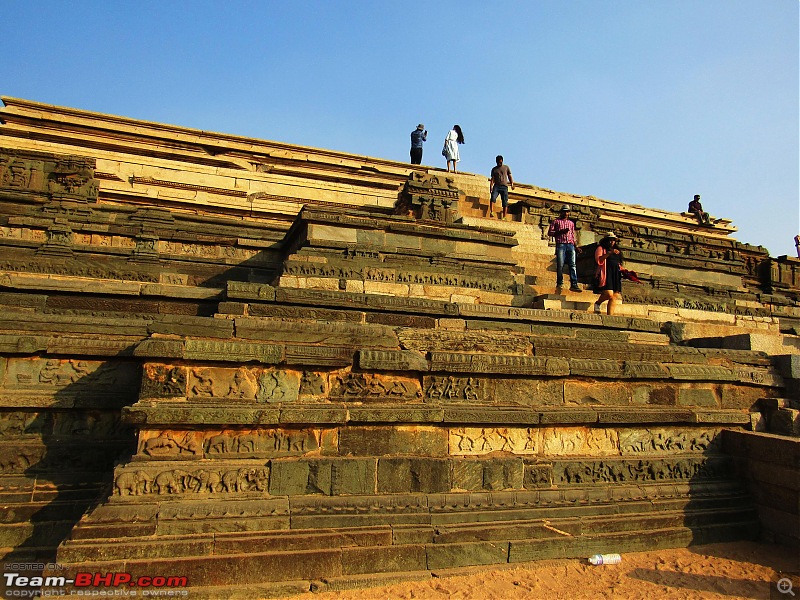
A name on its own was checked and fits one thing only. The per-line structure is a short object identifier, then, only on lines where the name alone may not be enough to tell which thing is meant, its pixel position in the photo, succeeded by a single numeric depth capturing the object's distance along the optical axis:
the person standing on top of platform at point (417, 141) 20.95
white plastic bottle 5.03
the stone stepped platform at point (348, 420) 4.46
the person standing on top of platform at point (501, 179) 13.25
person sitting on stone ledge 22.95
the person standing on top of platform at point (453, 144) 18.12
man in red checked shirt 9.97
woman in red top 9.17
